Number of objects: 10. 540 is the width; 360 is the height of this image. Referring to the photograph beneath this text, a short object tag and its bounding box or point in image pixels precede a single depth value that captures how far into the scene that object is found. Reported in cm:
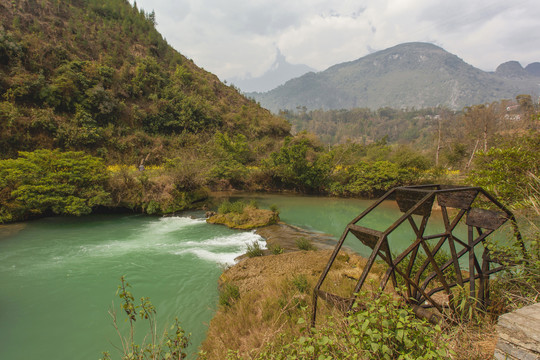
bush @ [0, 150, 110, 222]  1082
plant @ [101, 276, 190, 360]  227
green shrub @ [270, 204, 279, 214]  1335
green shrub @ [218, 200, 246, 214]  1291
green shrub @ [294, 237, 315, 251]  846
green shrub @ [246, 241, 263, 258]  791
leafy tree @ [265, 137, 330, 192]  2198
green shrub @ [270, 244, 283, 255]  789
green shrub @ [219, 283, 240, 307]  498
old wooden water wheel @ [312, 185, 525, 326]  282
